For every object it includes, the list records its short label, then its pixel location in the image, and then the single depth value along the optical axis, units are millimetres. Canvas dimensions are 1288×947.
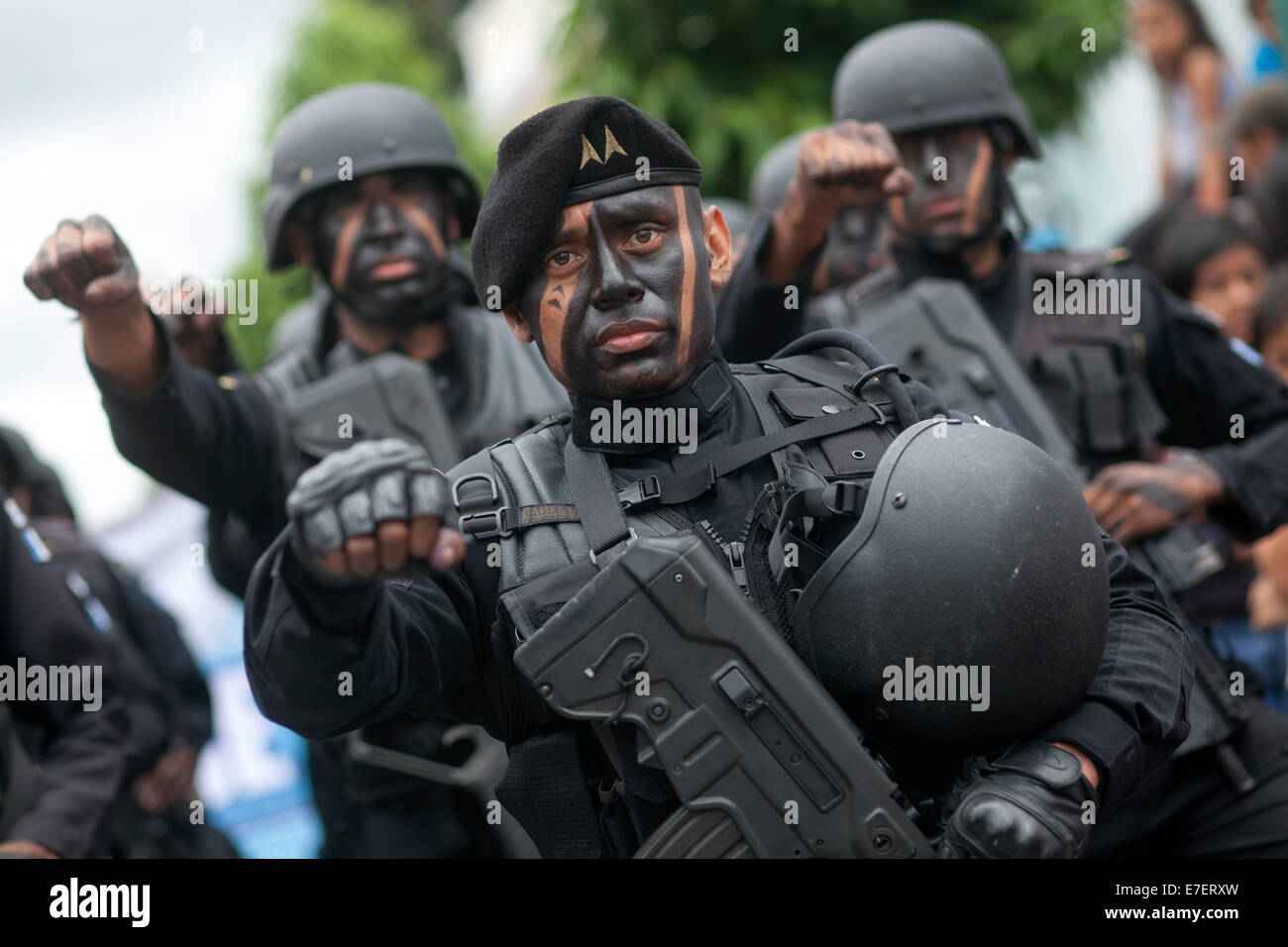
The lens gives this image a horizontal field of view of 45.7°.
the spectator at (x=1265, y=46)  6410
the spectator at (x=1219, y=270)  5191
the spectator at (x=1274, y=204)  5574
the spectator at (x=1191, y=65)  6879
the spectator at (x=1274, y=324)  4977
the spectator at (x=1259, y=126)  5992
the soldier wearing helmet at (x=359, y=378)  3730
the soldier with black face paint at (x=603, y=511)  2197
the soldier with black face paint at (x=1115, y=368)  3479
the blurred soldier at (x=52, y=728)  3348
